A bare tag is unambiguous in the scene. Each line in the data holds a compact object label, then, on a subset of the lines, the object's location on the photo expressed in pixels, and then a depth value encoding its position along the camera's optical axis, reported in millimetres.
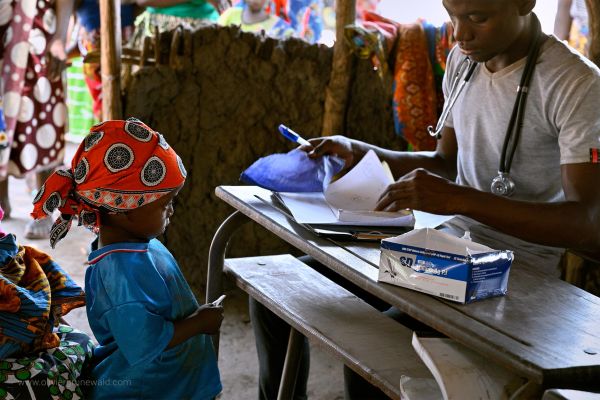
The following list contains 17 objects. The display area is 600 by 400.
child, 1773
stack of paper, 1961
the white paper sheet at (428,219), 1981
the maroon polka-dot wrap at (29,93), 4391
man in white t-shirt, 1823
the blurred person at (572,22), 4098
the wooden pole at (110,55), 3646
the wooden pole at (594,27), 2953
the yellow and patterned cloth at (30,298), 1690
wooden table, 1255
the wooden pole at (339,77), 3598
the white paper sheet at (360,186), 2008
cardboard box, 1453
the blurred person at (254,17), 5098
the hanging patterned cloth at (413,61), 3555
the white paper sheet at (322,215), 1867
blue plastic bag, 2193
